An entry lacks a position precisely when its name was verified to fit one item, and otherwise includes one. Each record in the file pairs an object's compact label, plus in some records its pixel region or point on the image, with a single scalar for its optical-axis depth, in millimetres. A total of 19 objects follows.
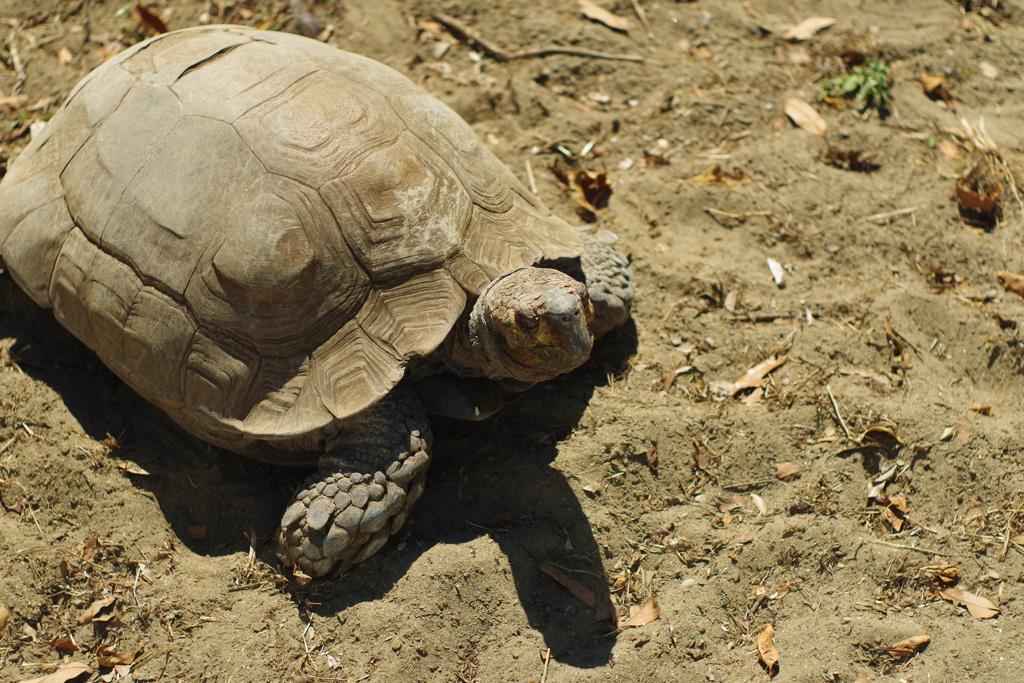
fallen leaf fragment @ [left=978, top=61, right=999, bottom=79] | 5531
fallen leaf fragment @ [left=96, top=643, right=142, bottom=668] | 2918
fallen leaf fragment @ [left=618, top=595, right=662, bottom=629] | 3037
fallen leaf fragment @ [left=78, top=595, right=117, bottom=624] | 3016
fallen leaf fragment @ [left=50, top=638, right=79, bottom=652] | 2941
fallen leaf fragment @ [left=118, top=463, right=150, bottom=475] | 3408
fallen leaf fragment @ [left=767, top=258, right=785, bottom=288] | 4266
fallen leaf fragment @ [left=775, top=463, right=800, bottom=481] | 3463
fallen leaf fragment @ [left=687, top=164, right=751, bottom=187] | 4715
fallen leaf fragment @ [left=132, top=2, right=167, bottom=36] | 5094
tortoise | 2982
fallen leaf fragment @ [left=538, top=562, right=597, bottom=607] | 3094
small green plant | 5164
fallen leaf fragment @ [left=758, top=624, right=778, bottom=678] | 2887
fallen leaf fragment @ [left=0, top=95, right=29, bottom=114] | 4684
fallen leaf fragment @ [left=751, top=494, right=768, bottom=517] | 3344
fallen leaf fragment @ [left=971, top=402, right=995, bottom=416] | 3652
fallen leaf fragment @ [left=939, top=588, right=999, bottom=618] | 3047
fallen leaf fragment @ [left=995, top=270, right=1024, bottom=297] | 4172
